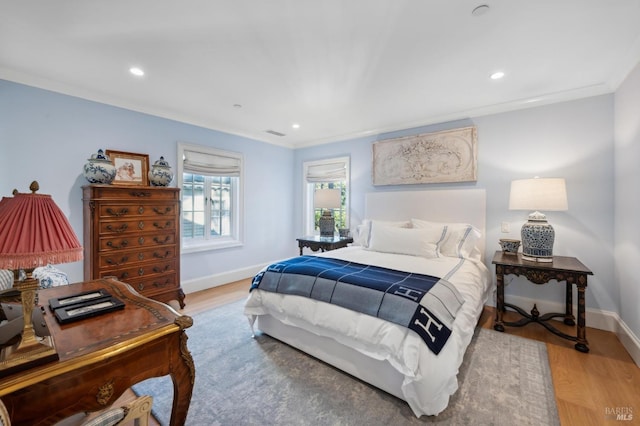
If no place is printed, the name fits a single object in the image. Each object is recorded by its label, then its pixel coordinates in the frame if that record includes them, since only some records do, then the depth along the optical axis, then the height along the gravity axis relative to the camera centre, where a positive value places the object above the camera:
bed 1.54 -0.75
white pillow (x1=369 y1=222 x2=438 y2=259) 2.90 -0.37
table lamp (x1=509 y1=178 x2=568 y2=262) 2.49 +0.02
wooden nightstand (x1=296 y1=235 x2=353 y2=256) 3.92 -0.50
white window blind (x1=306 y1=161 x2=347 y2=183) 4.54 +0.64
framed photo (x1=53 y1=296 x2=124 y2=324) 1.18 -0.47
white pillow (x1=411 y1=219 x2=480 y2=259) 2.93 -0.35
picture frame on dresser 3.06 +0.49
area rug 1.57 -1.21
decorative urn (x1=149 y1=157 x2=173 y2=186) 3.08 +0.41
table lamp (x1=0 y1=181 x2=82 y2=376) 0.84 -0.13
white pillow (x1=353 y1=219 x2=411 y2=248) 3.53 -0.26
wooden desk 0.84 -0.56
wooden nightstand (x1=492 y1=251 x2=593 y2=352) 2.27 -0.62
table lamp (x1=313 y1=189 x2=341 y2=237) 4.12 +0.06
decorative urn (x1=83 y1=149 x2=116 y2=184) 2.62 +0.39
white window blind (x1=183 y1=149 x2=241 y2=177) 3.74 +0.66
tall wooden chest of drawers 2.63 -0.30
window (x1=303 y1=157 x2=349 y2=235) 4.53 +0.46
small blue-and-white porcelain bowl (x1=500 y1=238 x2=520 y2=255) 2.85 -0.40
